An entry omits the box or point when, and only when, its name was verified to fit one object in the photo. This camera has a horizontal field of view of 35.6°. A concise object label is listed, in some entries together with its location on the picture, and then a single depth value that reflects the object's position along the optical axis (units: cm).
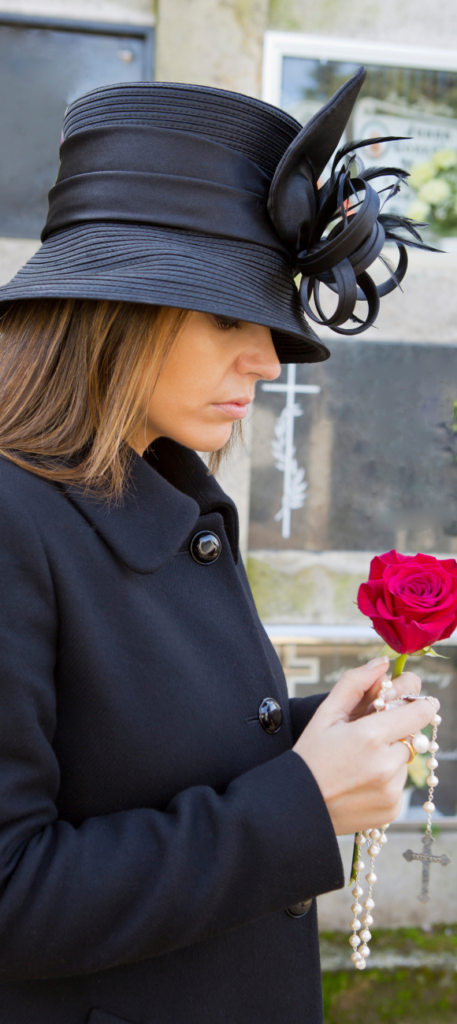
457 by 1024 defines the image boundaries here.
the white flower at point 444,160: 282
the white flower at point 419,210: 283
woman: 82
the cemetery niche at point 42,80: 260
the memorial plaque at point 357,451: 286
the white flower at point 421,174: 283
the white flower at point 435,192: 283
